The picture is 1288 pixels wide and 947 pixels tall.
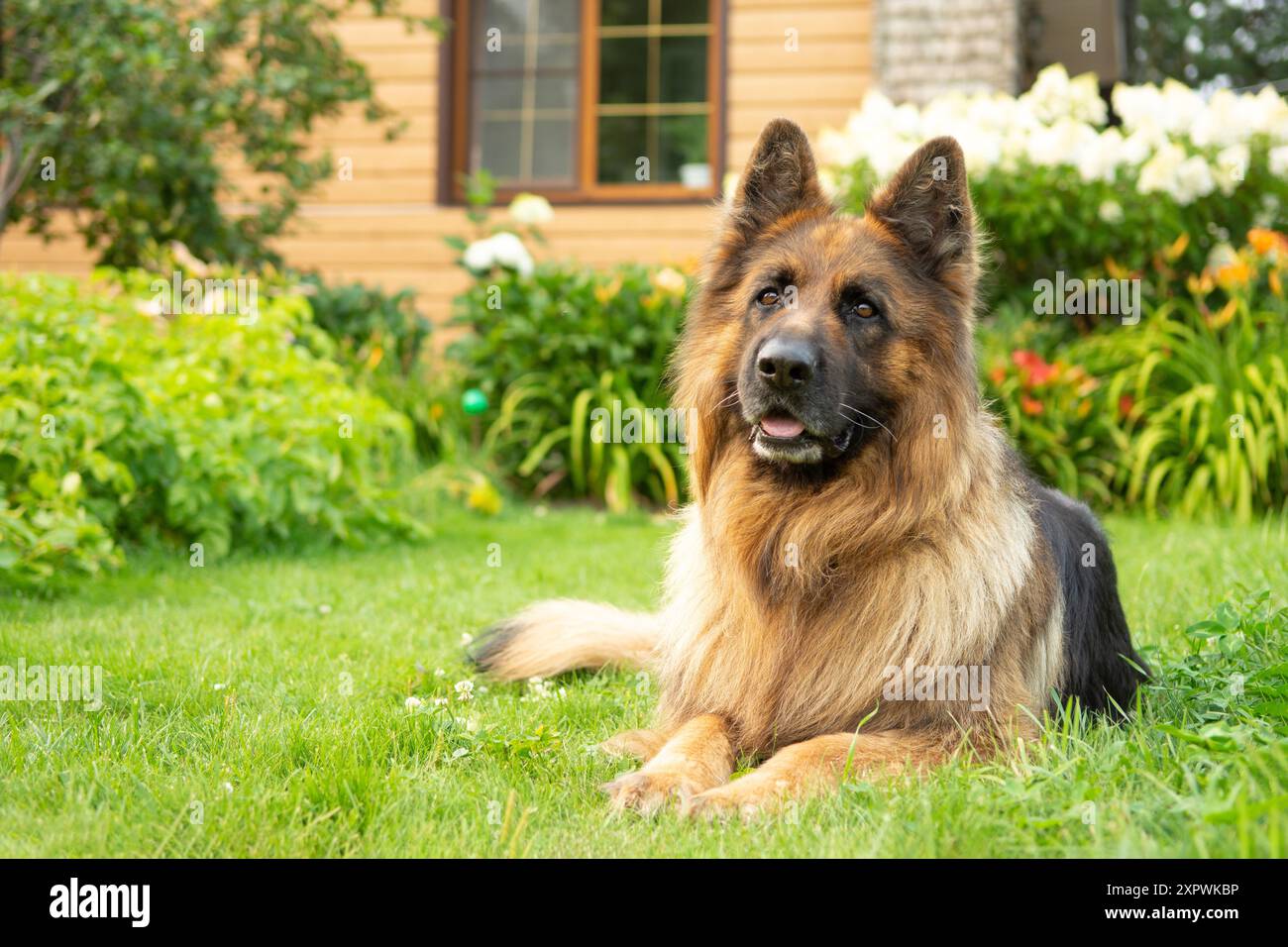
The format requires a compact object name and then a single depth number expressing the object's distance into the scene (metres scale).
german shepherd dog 3.15
